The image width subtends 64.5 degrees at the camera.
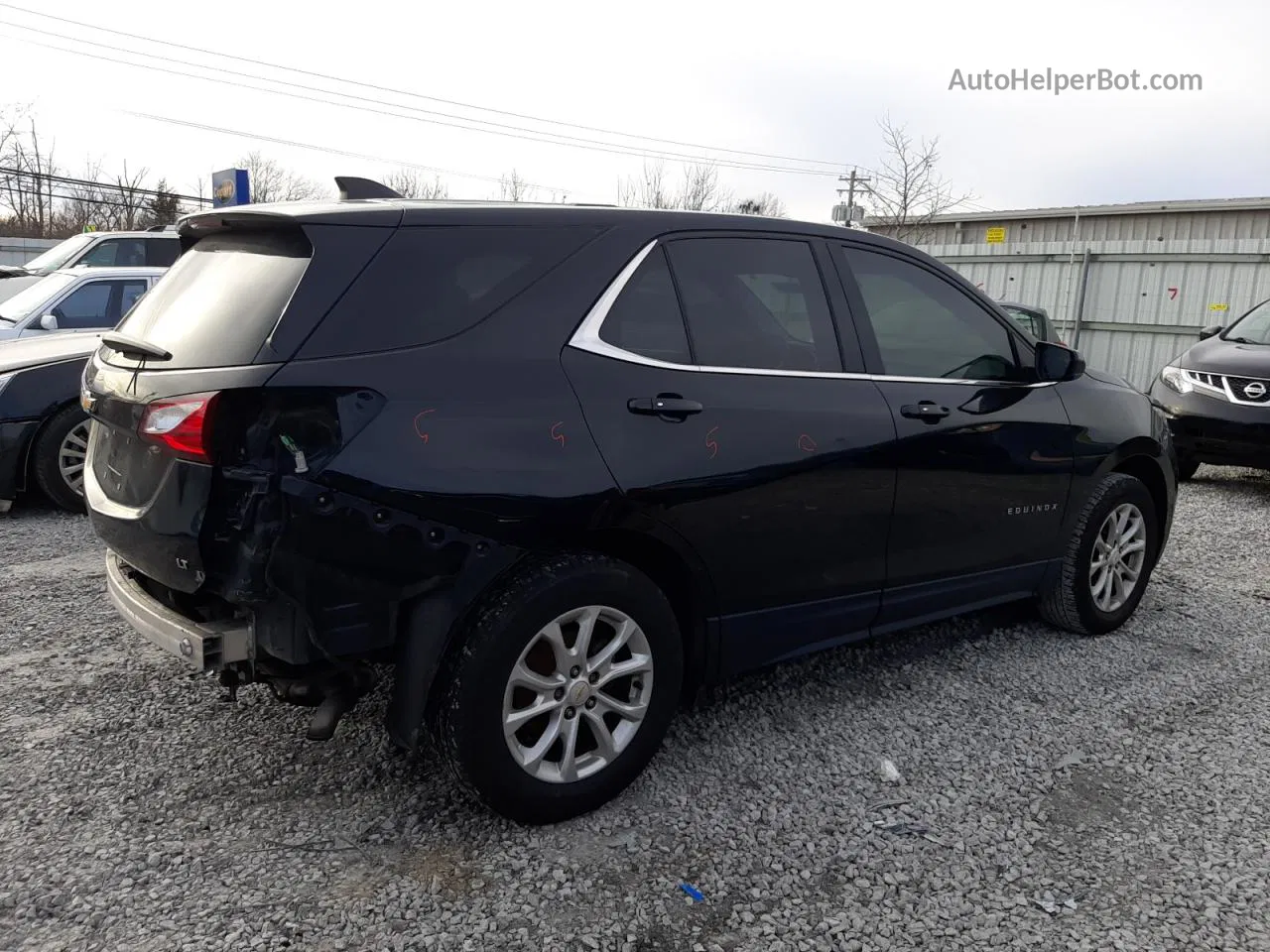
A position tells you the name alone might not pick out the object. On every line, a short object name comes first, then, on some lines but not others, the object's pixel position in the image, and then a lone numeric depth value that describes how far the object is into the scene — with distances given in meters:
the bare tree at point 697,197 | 33.54
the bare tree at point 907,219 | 21.86
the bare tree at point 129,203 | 35.84
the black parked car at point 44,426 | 6.29
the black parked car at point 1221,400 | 8.15
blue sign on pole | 14.77
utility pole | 42.16
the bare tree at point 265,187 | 41.66
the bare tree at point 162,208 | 35.81
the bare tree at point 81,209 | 35.62
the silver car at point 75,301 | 7.93
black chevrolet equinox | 2.54
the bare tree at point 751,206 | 32.14
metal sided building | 14.44
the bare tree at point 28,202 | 34.56
